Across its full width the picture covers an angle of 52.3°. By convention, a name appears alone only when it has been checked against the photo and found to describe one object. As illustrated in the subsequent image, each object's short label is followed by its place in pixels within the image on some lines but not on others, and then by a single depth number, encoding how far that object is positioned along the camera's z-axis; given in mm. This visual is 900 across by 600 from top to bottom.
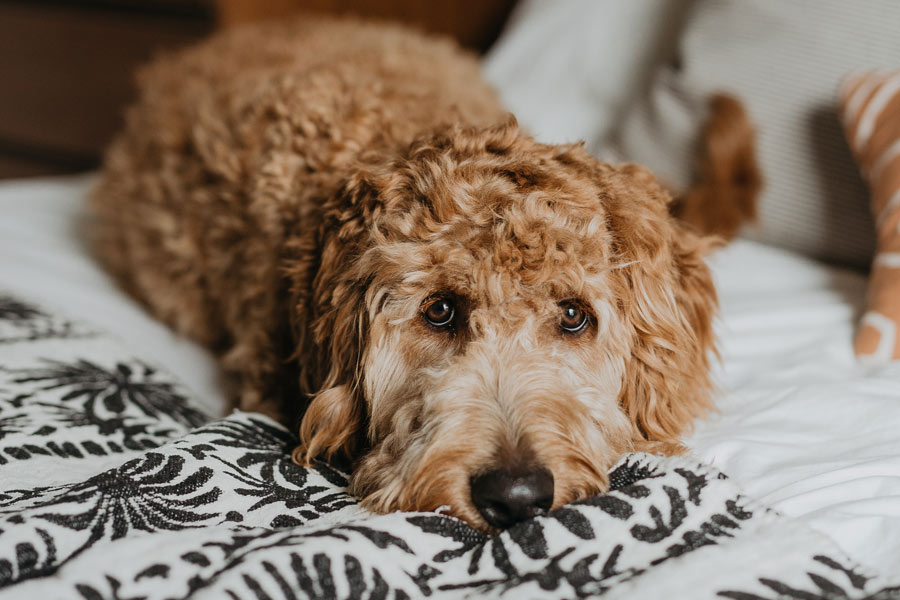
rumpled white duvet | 480
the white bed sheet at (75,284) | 758
